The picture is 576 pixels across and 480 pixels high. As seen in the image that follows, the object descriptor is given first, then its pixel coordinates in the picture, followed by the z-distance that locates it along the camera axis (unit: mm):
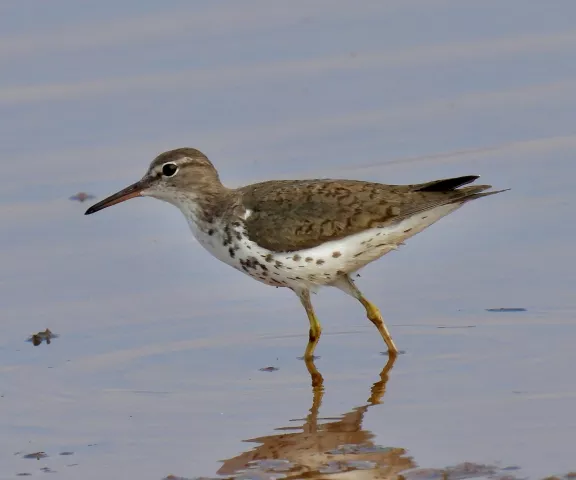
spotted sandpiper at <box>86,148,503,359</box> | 10203
